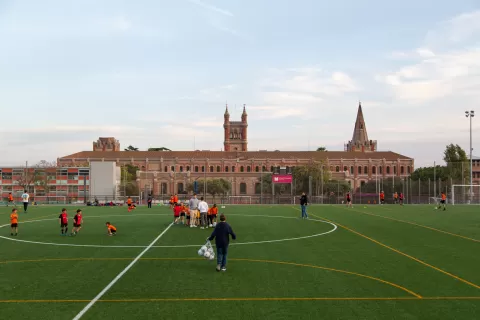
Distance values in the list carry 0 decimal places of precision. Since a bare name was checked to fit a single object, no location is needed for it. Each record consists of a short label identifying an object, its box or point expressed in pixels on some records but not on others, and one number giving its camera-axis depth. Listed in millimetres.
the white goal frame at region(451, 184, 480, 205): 62781
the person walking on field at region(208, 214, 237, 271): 14414
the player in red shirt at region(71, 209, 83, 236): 23484
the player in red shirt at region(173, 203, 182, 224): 29766
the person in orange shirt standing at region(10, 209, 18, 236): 23166
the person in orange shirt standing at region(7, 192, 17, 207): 58856
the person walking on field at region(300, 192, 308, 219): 33681
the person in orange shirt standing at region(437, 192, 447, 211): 47219
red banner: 69125
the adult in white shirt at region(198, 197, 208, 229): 26472
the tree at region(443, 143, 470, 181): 106506
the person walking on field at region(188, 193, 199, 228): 27234
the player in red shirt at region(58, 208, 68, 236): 23406
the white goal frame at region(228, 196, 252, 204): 70025
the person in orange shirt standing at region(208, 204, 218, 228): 27578
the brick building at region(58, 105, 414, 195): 155462
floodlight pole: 71312
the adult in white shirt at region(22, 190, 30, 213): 41594
